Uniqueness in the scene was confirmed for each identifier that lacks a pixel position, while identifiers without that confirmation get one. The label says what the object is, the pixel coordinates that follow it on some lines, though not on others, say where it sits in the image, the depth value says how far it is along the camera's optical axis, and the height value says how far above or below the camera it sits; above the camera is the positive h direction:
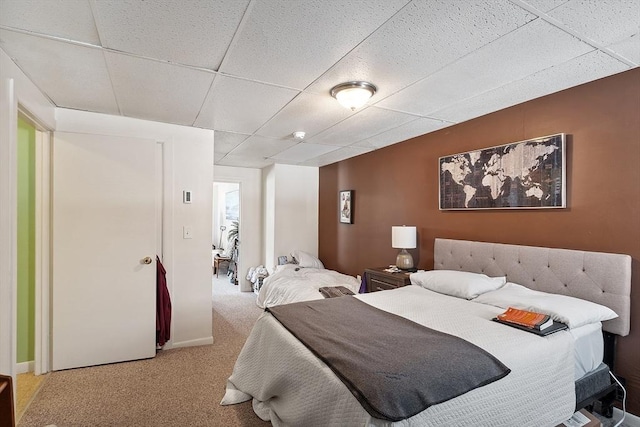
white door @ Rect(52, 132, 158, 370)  2.69 -0.33
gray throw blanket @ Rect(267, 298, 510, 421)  1.21 -0.68
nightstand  3.09 -0.69
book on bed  1.71 -0.60
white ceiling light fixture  2.17 +0.86
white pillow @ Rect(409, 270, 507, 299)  2.36 -0.55
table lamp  3.34 -0.31
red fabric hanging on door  3.03 -0.94
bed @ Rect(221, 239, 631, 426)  1.36 -0.77
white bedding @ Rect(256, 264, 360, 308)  3.84 -0.95
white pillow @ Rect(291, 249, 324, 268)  5.07 -0.77
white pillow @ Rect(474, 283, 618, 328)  1.81 -0.57
